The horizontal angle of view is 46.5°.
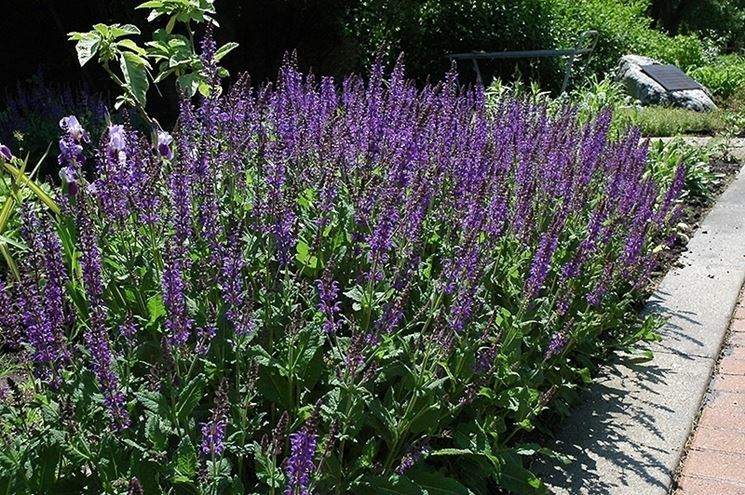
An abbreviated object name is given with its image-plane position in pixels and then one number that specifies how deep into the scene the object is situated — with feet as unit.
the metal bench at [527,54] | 38.91
